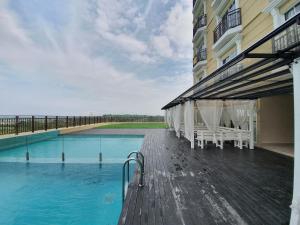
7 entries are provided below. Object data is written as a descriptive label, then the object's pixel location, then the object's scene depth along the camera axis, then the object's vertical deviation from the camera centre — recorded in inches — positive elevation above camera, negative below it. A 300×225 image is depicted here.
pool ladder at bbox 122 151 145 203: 141.0 -50.9
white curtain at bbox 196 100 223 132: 311.2 +2.5
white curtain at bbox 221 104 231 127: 380.7 -7.5
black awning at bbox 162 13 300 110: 94.9 +31.2
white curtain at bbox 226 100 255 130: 302.7 +4.1
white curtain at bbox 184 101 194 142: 307.6 -4.1
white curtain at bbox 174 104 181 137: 407.8 -9.7
